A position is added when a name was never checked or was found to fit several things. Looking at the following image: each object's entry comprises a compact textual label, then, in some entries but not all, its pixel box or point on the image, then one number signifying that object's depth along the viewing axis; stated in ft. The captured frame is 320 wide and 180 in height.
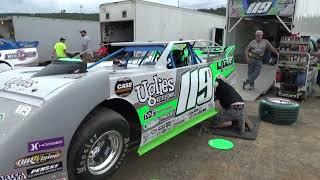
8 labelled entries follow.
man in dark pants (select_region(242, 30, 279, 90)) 21.40
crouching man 13.11
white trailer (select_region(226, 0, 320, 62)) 24.46
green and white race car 6.48
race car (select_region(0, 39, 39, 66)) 26.36
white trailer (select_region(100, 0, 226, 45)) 32.32
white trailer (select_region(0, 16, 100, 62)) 37.40
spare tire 14.61
